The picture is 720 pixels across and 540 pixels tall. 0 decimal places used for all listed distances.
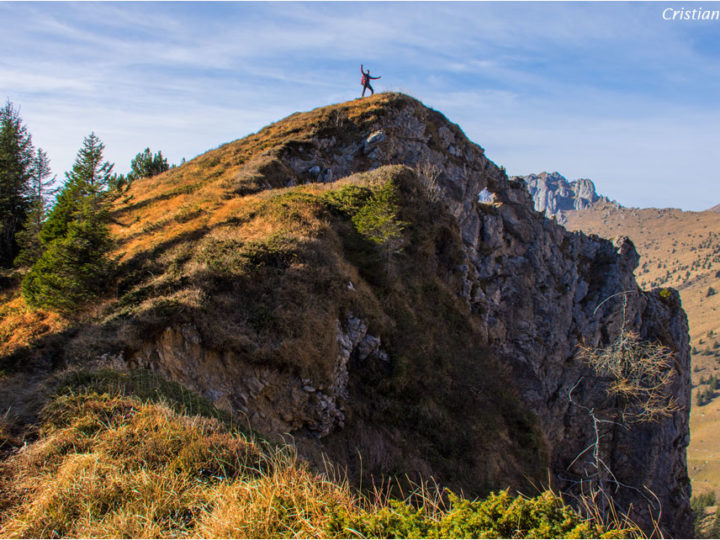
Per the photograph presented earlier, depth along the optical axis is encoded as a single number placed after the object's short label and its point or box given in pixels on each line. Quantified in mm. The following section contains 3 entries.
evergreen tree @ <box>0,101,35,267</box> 30047
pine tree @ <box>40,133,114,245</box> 18719
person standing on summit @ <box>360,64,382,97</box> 40334
